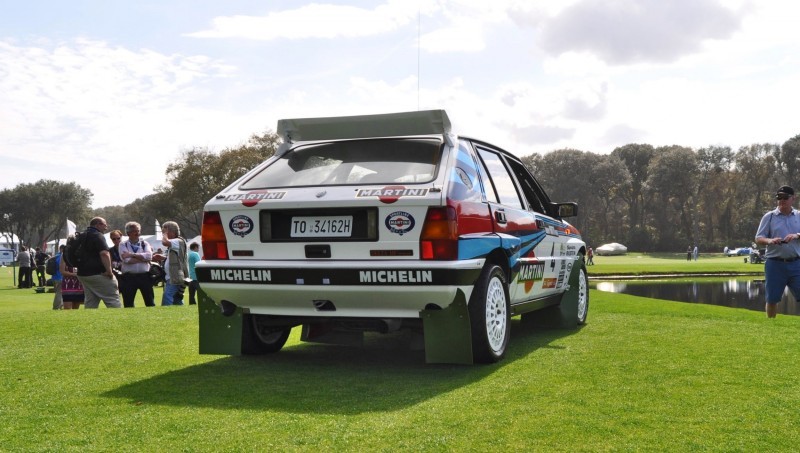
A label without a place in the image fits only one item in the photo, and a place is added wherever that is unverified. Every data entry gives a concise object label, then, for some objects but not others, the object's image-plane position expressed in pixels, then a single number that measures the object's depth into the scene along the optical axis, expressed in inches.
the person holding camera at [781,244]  376.8
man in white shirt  522.9
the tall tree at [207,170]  2281.0
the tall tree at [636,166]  4133.9
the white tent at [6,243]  3512.3
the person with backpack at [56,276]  662.5
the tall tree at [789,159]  3624.5
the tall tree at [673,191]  3700.8
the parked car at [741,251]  3336.6
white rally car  212.1
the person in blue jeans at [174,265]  578.6
